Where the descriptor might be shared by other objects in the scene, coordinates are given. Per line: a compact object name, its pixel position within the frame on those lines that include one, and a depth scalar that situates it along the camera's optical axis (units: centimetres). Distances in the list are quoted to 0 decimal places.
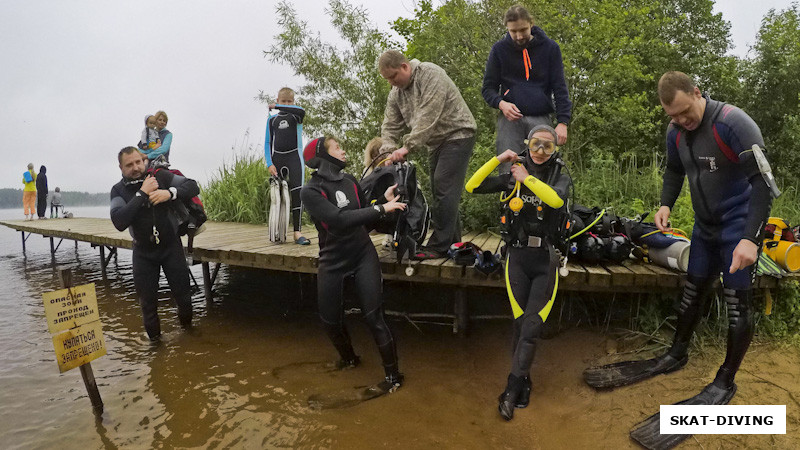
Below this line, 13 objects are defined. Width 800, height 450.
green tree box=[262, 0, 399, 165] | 1096
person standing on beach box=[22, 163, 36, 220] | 1552
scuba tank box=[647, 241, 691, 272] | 371
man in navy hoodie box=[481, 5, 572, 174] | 395
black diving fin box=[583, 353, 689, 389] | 349
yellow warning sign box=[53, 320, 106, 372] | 317
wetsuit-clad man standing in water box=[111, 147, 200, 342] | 427
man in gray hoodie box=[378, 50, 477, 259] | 407
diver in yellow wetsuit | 322
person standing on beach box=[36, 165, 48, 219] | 1589
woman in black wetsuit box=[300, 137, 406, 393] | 357
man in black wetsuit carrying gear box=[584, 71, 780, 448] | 273
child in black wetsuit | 550
